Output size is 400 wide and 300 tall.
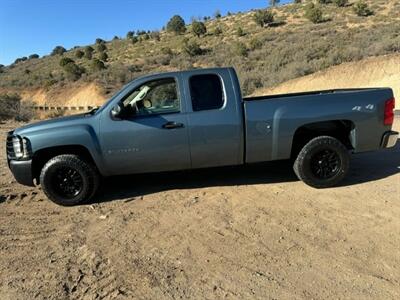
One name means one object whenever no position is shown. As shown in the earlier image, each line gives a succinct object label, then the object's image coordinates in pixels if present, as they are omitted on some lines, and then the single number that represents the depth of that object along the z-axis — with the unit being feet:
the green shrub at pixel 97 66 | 174.91
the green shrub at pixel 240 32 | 190.24
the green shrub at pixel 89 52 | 217.40
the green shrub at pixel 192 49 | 173.68
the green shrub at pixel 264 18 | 201.57
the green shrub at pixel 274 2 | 261.44
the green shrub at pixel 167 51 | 184.77
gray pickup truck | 22.36
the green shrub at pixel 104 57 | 206.69
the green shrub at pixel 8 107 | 81.29
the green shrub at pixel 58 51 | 275.43
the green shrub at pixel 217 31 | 206.61
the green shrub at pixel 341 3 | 201.98
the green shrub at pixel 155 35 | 233.06
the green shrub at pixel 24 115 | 80.46
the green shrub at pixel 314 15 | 179.44
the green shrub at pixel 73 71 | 169.68
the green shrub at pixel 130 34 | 268.37
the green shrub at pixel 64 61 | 194.24
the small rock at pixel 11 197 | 25.32
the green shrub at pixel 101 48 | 235.65
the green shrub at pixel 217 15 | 265.32
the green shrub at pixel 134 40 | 240.59
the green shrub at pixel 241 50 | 150.10
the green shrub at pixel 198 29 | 210.59
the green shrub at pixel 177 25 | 231.91
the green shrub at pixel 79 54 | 224.57
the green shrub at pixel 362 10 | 177.88
